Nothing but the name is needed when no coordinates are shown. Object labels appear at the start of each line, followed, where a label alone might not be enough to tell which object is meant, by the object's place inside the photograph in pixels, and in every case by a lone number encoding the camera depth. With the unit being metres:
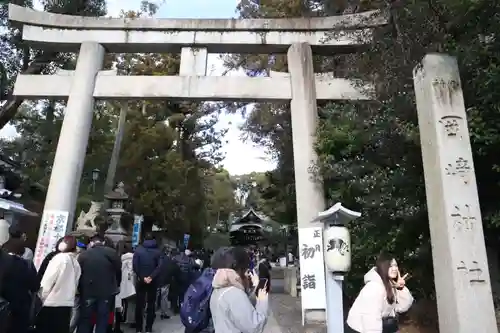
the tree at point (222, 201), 37.53
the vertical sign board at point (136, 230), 14.55
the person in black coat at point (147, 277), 6.93
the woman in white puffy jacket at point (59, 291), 4.86
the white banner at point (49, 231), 8.98
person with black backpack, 9.03
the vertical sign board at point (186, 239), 21.30
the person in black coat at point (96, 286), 5.37
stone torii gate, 9.52
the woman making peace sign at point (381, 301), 3.30
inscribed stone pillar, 4.61
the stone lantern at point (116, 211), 11.97
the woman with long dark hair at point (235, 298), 2.76
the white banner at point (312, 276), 8.25
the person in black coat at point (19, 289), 3.96
